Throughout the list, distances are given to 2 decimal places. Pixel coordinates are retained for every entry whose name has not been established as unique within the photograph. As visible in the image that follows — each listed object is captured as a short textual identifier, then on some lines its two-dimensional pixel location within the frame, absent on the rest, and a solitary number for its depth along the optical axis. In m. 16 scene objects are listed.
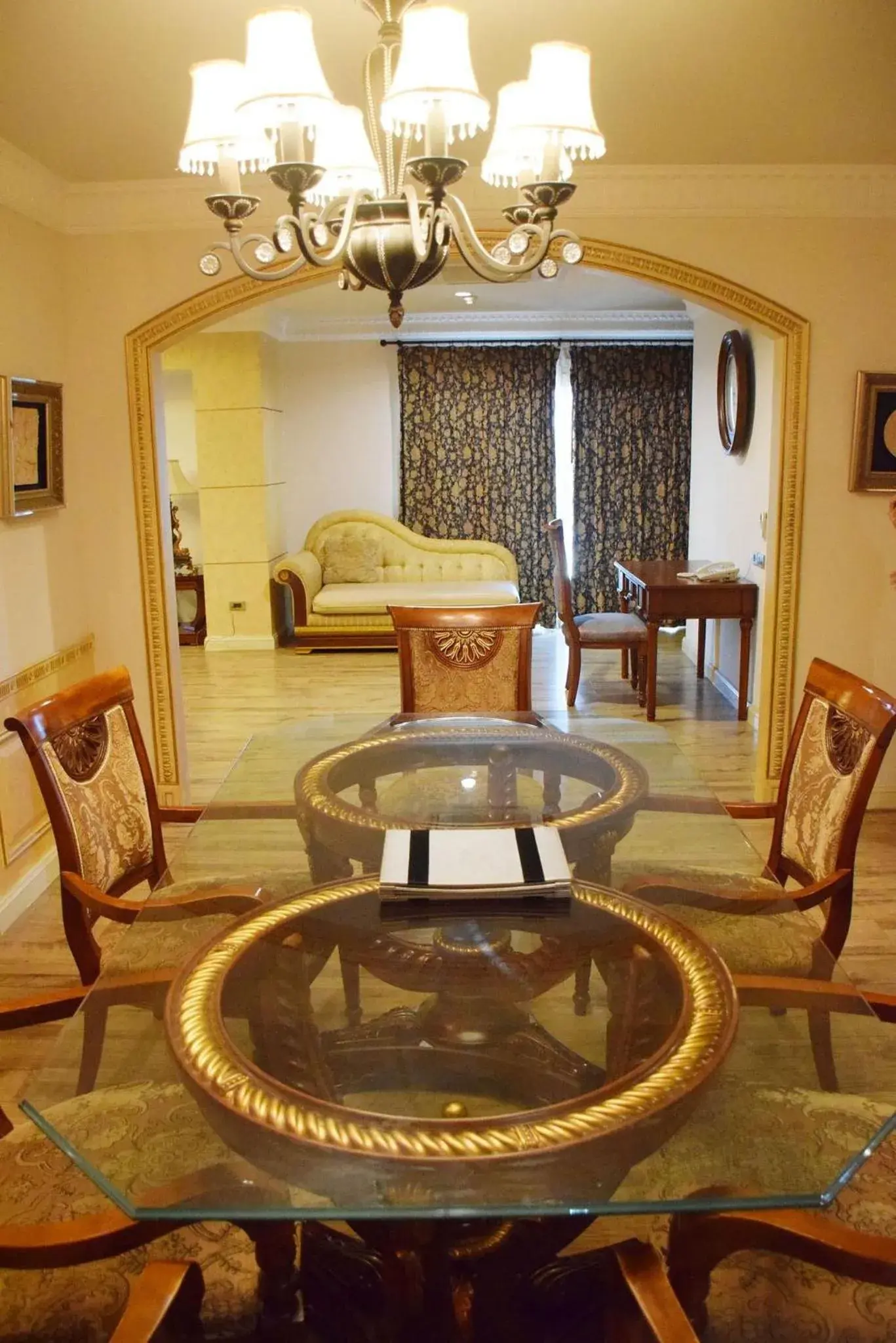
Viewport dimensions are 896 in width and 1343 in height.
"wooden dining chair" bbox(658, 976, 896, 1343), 1.13
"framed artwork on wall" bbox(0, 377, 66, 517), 3.23
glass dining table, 1.10
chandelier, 1.63
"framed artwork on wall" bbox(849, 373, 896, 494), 3.77
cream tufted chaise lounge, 7.49
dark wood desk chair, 5.74
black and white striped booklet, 1.71
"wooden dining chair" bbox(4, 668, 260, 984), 1.98
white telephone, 5.48
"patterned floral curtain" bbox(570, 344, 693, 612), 8.12
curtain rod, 8.07
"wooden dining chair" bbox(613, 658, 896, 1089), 1.92
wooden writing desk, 5.41
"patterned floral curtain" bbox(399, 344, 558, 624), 8.22
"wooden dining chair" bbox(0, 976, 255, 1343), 1.14
